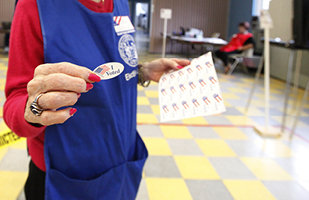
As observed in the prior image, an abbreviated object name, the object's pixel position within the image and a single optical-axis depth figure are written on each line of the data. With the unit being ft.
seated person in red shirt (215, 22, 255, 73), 21.74
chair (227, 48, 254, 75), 21.86
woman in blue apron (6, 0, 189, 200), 1.82
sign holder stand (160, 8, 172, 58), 21.52
